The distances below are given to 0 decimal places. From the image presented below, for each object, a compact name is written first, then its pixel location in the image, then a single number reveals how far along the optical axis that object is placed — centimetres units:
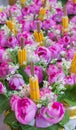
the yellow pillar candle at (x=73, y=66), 126
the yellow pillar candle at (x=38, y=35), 154
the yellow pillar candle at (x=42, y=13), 182
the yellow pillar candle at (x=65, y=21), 166
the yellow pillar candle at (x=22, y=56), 134
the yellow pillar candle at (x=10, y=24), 170
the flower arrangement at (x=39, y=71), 108
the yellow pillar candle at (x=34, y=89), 108
